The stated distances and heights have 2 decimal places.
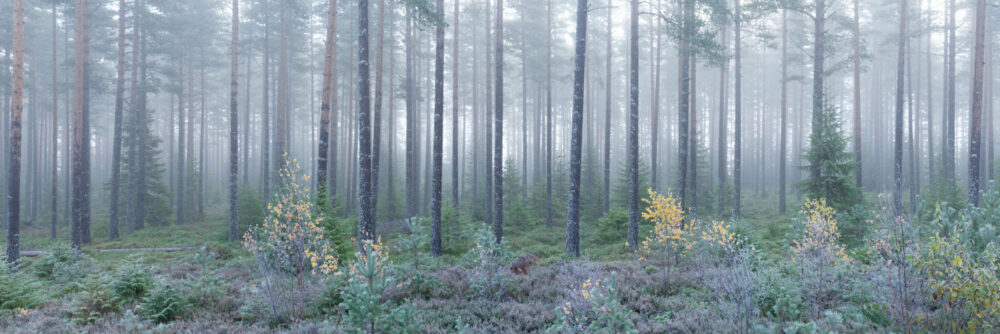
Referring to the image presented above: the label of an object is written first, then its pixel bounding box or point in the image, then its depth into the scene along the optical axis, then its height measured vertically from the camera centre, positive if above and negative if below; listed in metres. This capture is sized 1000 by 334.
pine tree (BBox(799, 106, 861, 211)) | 11.66 -0.04
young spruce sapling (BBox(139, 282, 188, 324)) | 6.63 -2.20
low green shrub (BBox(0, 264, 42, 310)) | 7.33 -2.22
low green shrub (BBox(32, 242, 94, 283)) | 9.75 -2.40
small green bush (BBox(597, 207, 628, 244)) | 14.63 -2.10
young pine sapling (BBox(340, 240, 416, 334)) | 4.65 -1.55
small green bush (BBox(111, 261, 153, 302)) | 7.52 -2.10
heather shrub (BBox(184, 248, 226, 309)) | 7.38 -2.18
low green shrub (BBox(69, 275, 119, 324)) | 6.58 -2.23
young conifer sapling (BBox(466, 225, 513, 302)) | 6.95 -1.80
